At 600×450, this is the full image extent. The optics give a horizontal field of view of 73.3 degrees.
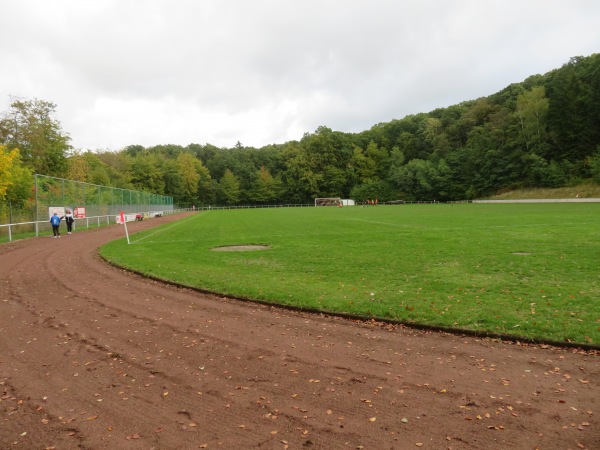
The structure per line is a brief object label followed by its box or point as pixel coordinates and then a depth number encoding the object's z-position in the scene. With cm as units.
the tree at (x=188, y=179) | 11388
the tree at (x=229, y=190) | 12069
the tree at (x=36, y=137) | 4325
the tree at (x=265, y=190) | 12081
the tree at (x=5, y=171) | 2433
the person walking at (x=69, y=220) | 2574
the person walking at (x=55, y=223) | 2288
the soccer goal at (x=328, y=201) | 10788
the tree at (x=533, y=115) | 8106
